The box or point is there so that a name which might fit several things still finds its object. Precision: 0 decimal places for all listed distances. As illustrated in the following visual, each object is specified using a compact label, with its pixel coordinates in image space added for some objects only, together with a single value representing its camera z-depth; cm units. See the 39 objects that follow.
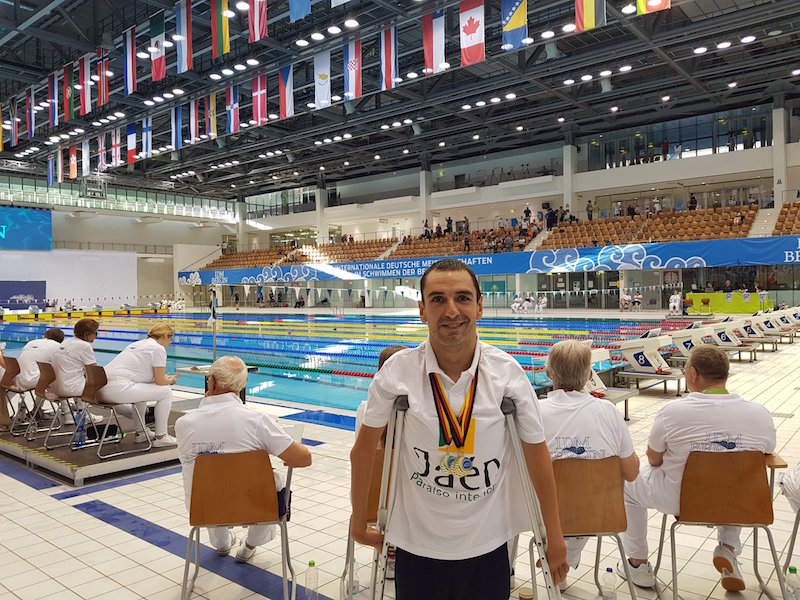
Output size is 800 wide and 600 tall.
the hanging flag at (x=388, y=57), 1260
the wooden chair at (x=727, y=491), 265
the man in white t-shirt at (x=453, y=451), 170
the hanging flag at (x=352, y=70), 1312
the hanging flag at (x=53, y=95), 1697
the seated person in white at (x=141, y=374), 516
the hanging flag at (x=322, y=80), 1355
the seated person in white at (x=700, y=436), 271
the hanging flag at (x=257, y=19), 1137
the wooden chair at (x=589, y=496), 257
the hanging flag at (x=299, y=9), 1053
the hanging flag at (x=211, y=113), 1695
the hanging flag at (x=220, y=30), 1204
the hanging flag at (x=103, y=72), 1527
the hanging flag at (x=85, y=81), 1570
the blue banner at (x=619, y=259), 1922
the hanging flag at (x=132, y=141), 1952
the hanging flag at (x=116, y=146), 2108
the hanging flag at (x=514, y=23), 1062
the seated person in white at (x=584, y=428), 261
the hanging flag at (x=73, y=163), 2227
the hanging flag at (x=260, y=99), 1505
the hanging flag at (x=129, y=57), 1403
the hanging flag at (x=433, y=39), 1176
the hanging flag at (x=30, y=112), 1778
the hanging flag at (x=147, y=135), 1934
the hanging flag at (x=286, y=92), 1436
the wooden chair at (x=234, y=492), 278
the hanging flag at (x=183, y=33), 1282
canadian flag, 1101
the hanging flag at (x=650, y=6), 959
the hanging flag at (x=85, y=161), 2170
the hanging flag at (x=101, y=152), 2288
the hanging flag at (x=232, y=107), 1622
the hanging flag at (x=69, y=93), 1605
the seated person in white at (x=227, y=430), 286
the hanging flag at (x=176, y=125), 1847
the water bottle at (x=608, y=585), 288
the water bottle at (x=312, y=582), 286
